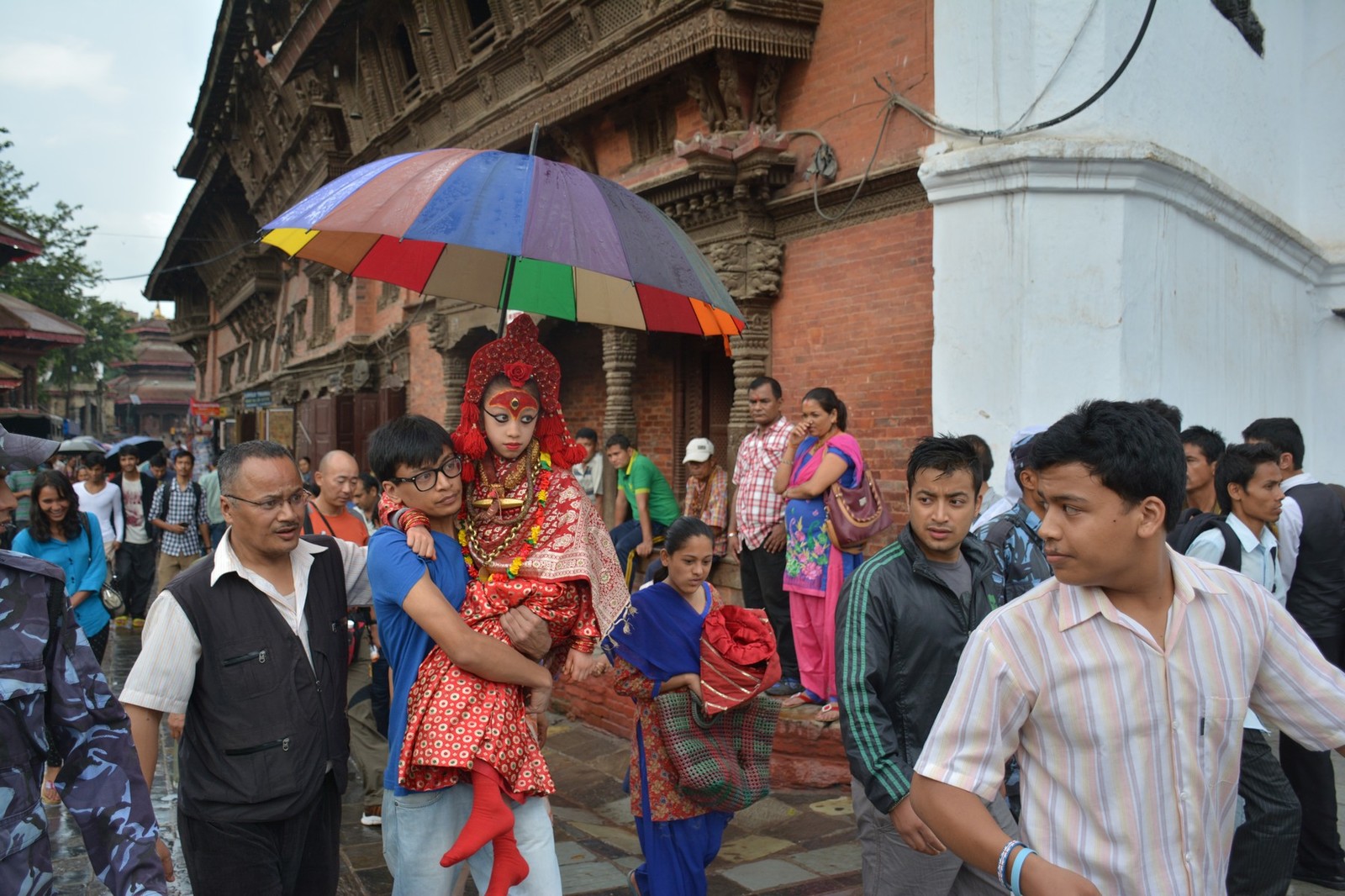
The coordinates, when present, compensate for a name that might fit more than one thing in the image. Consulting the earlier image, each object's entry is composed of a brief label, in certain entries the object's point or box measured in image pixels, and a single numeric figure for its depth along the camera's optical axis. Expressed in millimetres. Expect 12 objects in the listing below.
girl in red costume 2721
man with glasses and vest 2682
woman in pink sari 6023
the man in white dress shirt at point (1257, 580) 3020
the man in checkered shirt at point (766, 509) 6871
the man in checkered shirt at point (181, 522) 10461
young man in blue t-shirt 2795
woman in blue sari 4082
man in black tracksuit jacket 2746
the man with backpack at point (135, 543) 10438
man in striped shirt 1768
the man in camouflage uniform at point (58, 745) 2053
